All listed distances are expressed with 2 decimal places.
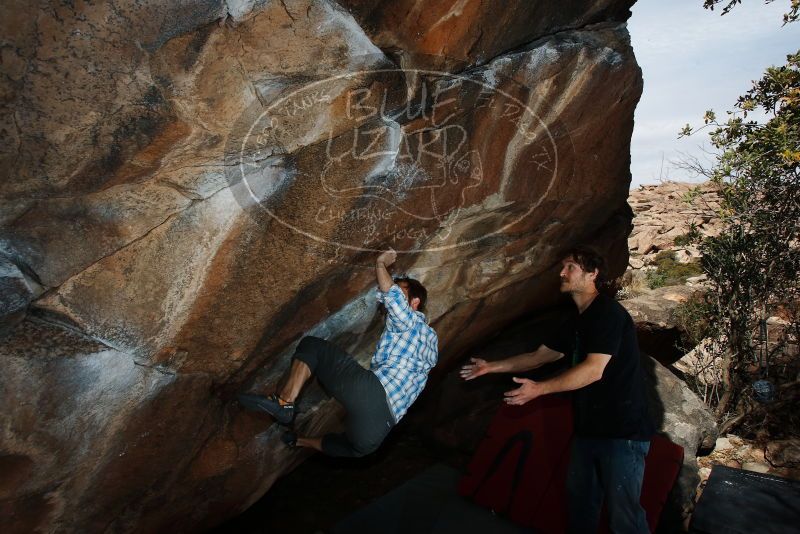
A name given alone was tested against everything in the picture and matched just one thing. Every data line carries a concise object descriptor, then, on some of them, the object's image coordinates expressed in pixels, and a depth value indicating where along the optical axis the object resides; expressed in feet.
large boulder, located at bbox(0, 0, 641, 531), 7.09
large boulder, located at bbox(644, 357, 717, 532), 11.72
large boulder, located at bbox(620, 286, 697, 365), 21.39
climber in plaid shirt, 9.66
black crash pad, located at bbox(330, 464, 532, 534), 11.35
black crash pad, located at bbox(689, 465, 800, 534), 9.82
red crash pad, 10.80
